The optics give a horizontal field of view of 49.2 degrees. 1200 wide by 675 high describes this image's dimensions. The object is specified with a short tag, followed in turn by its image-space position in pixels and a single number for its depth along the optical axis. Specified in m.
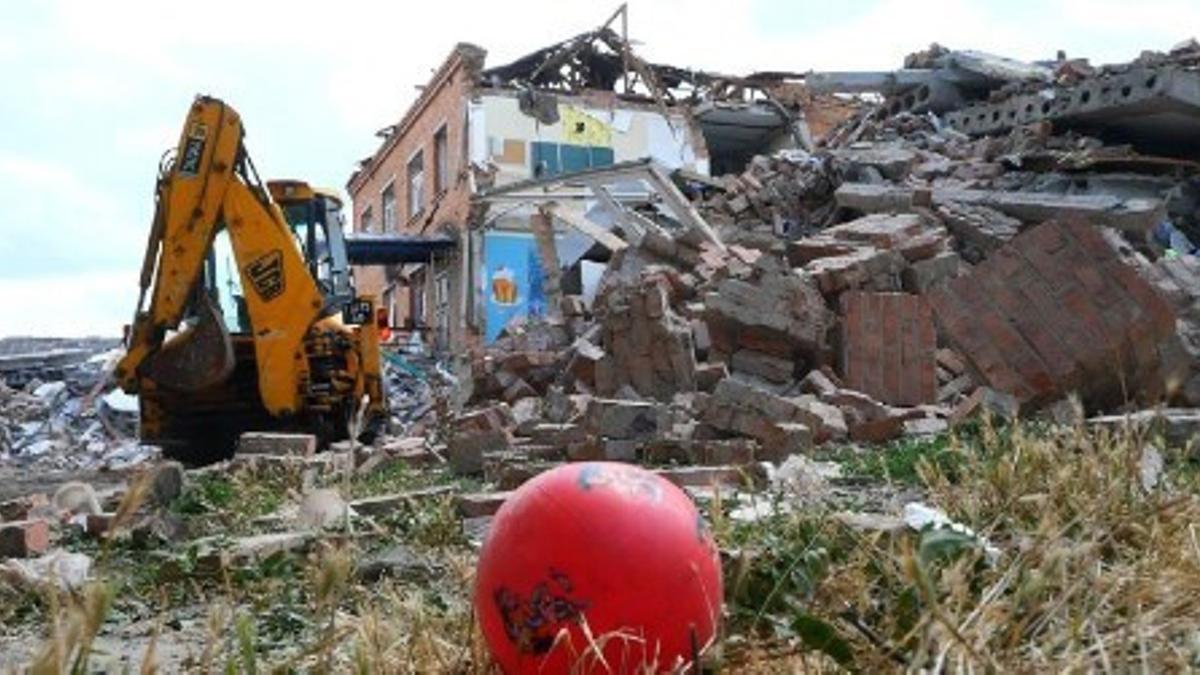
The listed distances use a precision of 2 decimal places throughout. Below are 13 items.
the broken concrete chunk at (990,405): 8.20
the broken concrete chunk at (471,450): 8.13
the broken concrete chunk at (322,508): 4.86
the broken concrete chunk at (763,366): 10.77
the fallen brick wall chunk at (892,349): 10.21
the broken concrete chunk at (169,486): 6.69
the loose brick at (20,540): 5.07
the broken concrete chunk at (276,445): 8.98
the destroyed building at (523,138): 24.58
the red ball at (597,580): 2.30
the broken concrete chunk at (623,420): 8.28
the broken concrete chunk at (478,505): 4.99
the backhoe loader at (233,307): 10.91
